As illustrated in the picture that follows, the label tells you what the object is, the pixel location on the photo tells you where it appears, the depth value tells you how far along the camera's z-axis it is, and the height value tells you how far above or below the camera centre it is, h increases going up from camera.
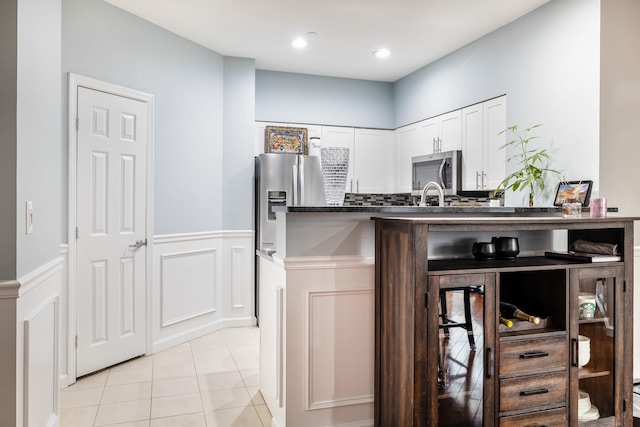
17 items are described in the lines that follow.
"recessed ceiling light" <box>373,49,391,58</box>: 4.53 +1.61
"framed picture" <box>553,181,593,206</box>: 2.93 +0.14
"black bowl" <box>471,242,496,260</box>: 2.29 -0.19
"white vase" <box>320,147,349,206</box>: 2.39 +0.22
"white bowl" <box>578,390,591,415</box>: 2.34 -0.98
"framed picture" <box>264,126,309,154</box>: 5.17 +0.82
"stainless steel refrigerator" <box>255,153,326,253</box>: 4.59 +0.24
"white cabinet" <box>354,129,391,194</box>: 5.55 +0.63
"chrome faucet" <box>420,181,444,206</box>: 2.45 +0.10
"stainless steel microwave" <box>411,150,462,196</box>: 4.43 +0.43
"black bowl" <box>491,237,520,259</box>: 2.32 -0.18
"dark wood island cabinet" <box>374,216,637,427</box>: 2.00 -0.59
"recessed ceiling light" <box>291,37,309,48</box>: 4.25 +1.60
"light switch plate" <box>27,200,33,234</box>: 1.79 -0.03
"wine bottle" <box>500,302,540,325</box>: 2.22 -0.50
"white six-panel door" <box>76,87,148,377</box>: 3.25 -0.13
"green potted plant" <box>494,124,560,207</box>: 3.31 +0.39
